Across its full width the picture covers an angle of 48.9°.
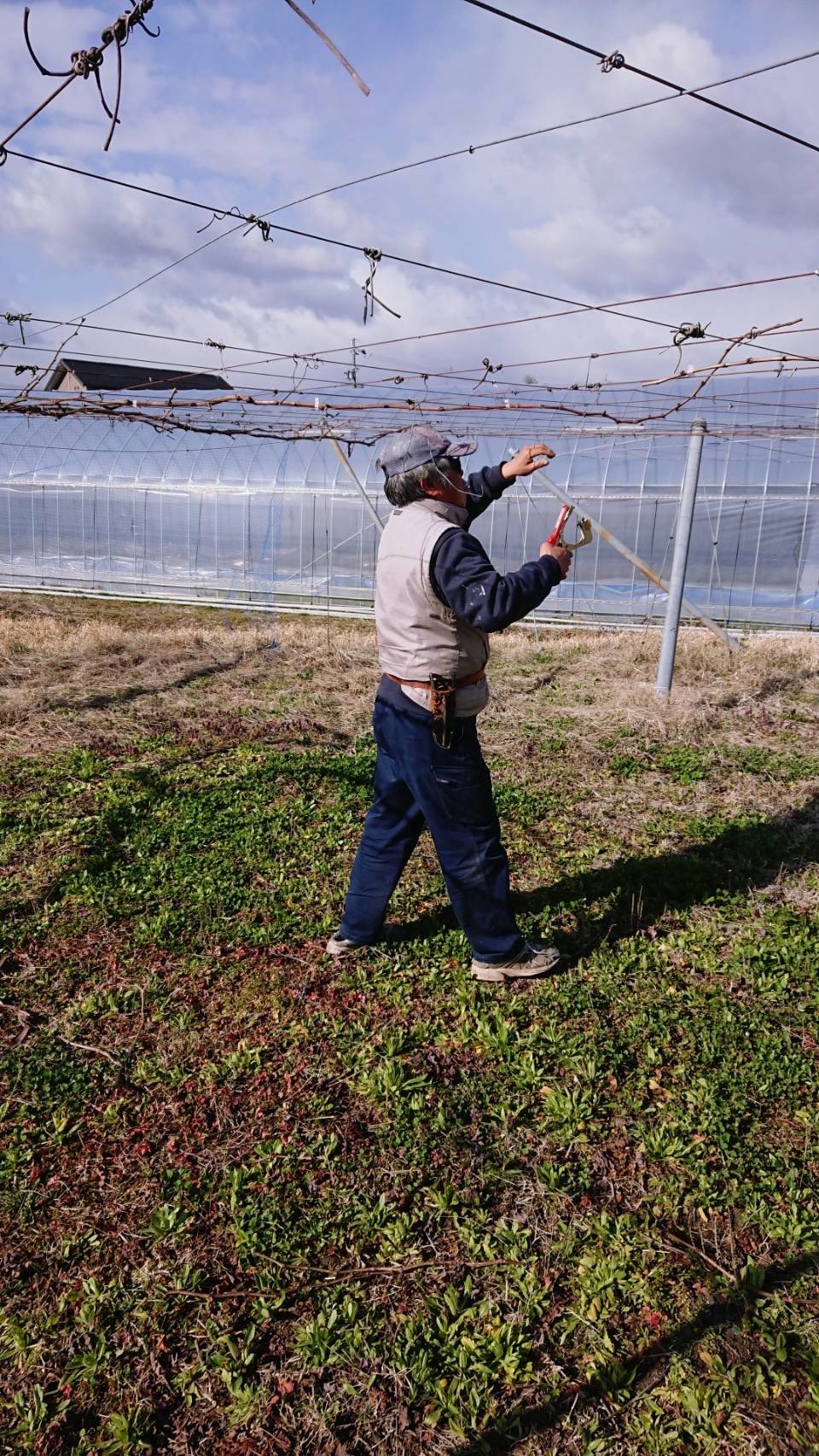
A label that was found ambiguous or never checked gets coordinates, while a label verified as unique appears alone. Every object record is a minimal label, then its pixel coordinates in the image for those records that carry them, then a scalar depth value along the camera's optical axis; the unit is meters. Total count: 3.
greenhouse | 14.62
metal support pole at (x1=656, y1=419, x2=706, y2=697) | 8.25
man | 3.24
